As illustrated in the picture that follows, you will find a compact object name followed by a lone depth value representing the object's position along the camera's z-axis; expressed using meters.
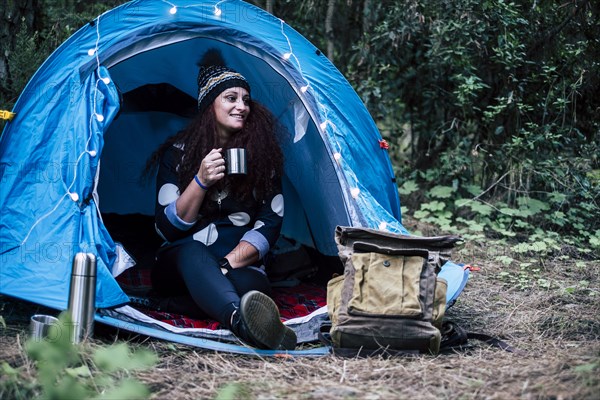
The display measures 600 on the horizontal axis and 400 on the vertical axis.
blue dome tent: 2.51
